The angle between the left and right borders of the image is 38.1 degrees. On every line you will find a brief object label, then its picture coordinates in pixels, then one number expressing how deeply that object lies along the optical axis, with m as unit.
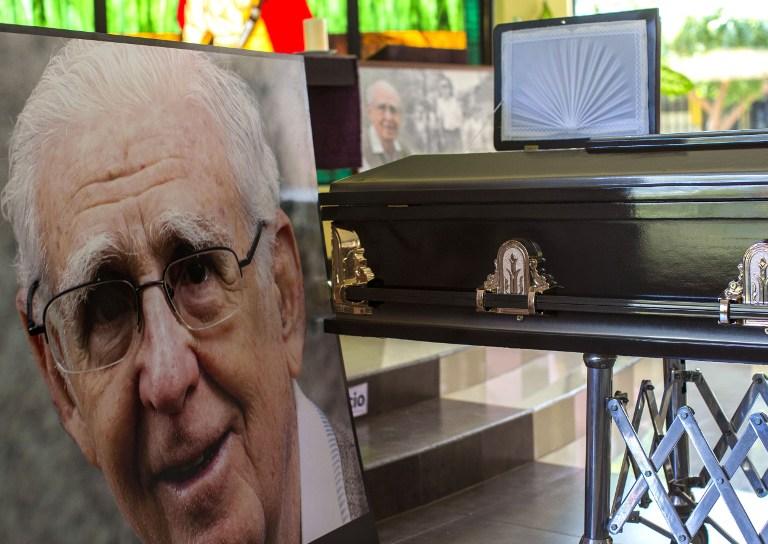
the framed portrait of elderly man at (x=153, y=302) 1.81
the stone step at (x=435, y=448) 3.08
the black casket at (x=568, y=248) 1.86
